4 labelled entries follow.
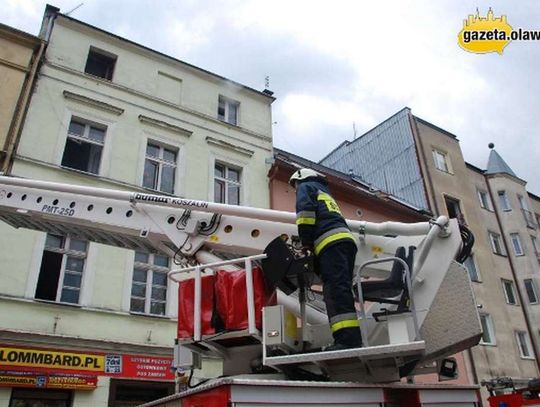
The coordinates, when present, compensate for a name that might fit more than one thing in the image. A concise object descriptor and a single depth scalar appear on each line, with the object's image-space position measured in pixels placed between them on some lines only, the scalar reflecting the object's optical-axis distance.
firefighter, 4.07
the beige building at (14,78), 11.13
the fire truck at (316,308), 4.14
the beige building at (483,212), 21.70
